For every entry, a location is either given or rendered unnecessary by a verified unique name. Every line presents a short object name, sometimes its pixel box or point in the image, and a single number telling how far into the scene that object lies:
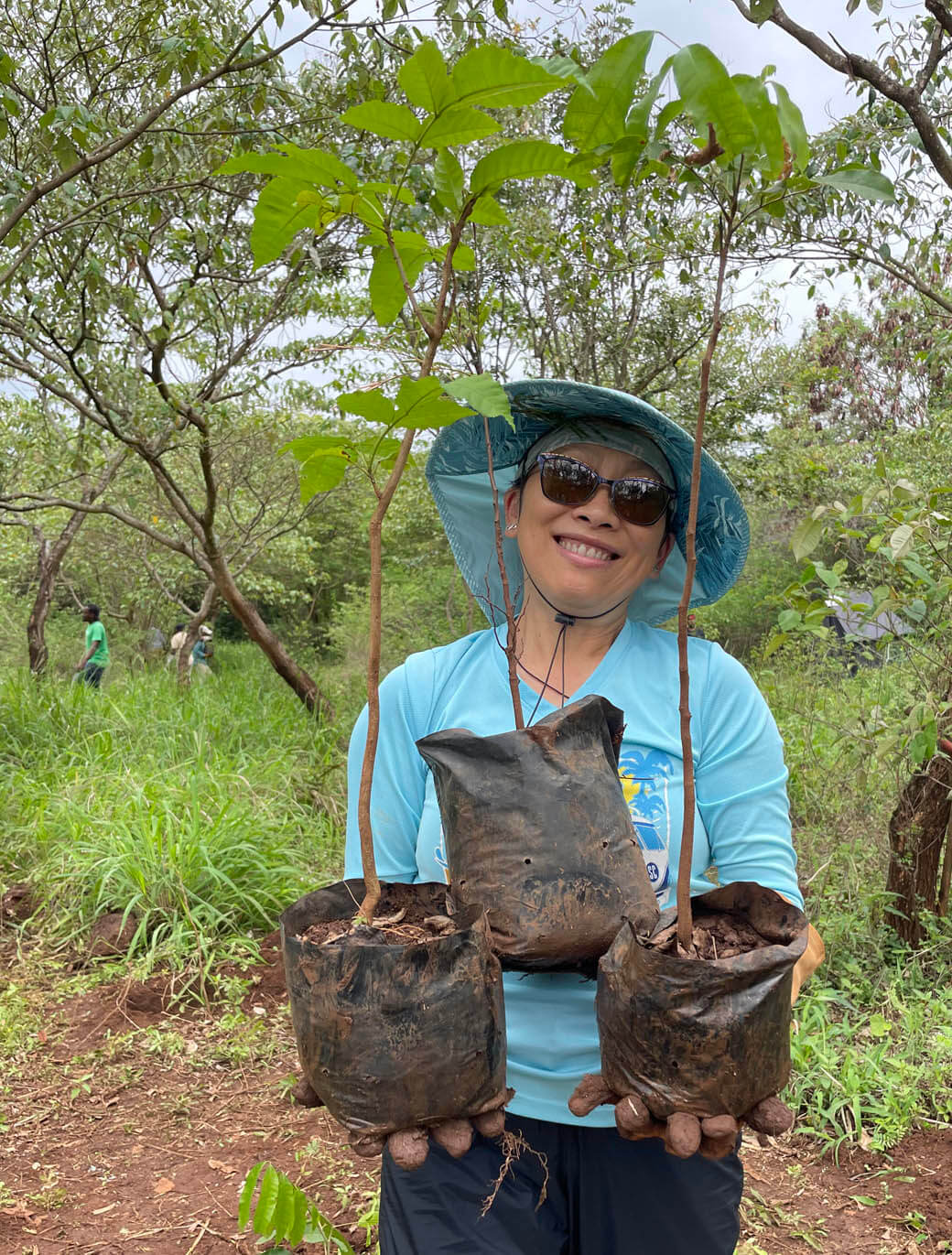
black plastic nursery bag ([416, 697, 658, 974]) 1.06
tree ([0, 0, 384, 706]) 3.68
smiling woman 1.27
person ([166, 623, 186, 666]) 10.06
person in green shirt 10.15
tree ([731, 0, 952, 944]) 3.22
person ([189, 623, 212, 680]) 8.90
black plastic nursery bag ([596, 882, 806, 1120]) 0.96
